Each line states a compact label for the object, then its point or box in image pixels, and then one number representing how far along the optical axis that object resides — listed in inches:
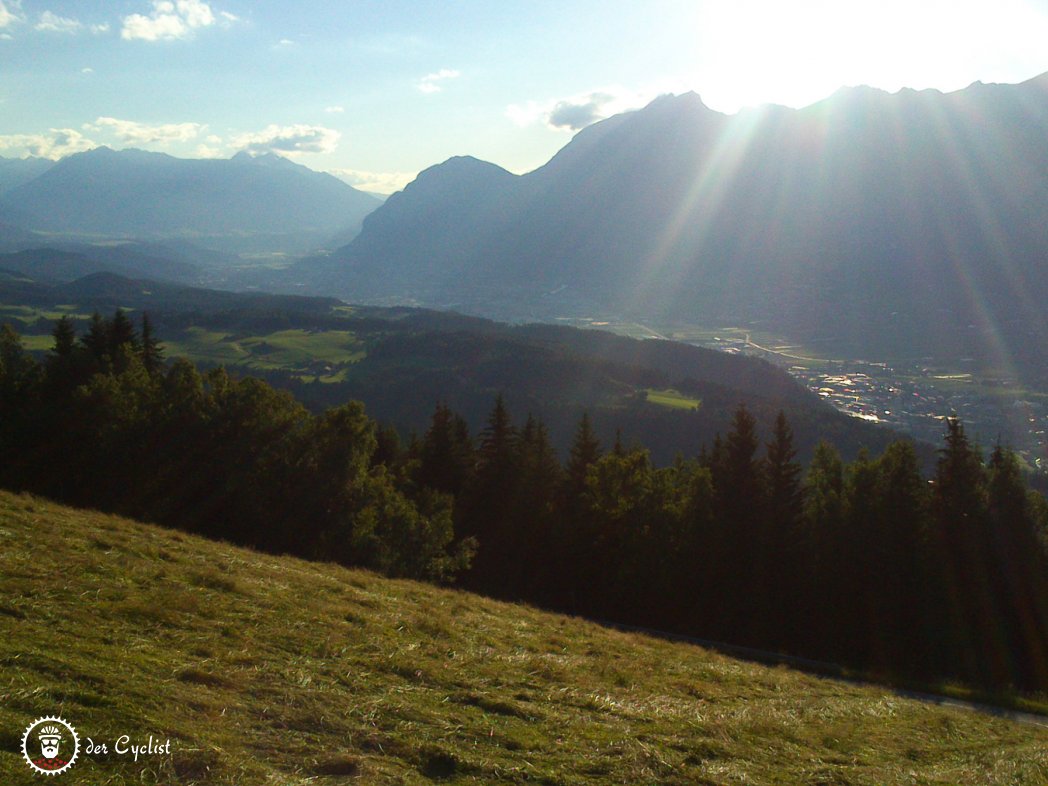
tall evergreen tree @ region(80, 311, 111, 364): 1857.3
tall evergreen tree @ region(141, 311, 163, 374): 1983.1
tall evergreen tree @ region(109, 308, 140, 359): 1906.3
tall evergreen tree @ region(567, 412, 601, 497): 1786.4
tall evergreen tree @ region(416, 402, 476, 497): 1984.5
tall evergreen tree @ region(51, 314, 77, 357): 1739.7
